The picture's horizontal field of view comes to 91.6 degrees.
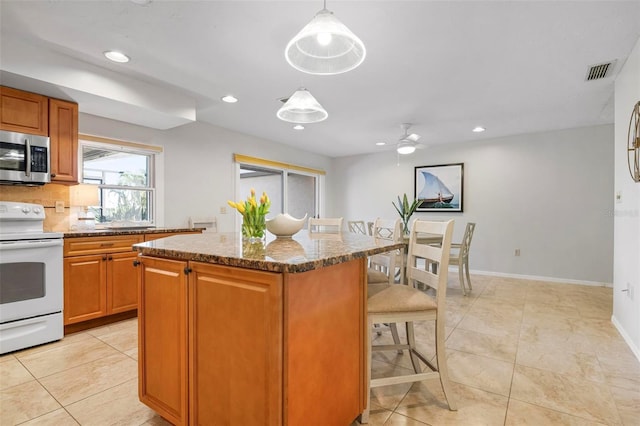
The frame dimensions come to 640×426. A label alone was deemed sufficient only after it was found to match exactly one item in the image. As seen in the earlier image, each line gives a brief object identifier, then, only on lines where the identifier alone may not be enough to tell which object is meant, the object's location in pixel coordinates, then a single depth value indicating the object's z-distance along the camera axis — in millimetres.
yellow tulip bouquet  1997
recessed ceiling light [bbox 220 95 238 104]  3400
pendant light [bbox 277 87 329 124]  2217
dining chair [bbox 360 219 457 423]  1582
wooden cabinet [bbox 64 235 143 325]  2693
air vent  2693
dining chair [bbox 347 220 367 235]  4886
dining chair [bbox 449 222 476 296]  4039
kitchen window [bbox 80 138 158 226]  3418
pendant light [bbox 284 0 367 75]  1614
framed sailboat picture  5578
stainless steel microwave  2482
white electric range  2309
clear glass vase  1998
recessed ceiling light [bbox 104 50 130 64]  2445
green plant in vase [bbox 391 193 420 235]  4137
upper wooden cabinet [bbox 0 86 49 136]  2490
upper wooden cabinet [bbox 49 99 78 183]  2744
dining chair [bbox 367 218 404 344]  1962
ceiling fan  4117
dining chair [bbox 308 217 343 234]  2905
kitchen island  1100
